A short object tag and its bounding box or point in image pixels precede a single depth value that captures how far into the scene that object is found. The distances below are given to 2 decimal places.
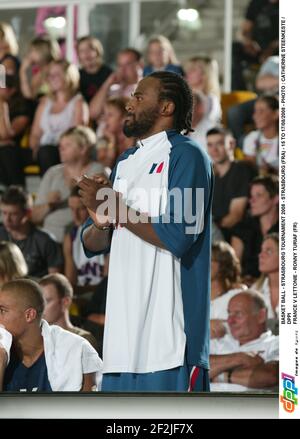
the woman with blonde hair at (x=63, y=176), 9.06
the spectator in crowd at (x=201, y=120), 9.34
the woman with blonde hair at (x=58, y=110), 10.08
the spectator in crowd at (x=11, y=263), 7.51
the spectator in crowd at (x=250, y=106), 9.87
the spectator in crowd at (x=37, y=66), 10.57
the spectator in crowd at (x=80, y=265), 8.26
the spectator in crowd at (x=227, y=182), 8.80
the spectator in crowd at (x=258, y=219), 8.49
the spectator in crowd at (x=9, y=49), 10.36
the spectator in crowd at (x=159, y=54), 10.14
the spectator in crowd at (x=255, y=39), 10.20
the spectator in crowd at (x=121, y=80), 10.19
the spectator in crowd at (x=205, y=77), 9.82
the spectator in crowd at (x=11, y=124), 9.93
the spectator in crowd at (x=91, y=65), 10.51
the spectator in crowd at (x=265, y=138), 9.28
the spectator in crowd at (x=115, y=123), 9.30
